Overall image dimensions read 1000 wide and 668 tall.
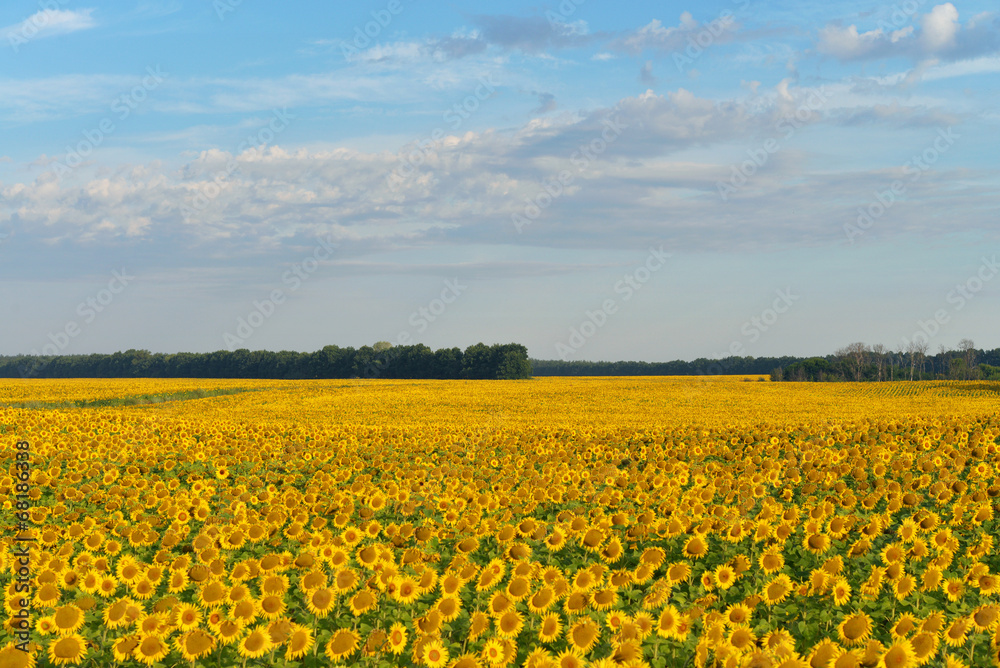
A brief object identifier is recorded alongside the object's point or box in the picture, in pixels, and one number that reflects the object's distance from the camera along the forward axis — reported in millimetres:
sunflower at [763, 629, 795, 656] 5168
